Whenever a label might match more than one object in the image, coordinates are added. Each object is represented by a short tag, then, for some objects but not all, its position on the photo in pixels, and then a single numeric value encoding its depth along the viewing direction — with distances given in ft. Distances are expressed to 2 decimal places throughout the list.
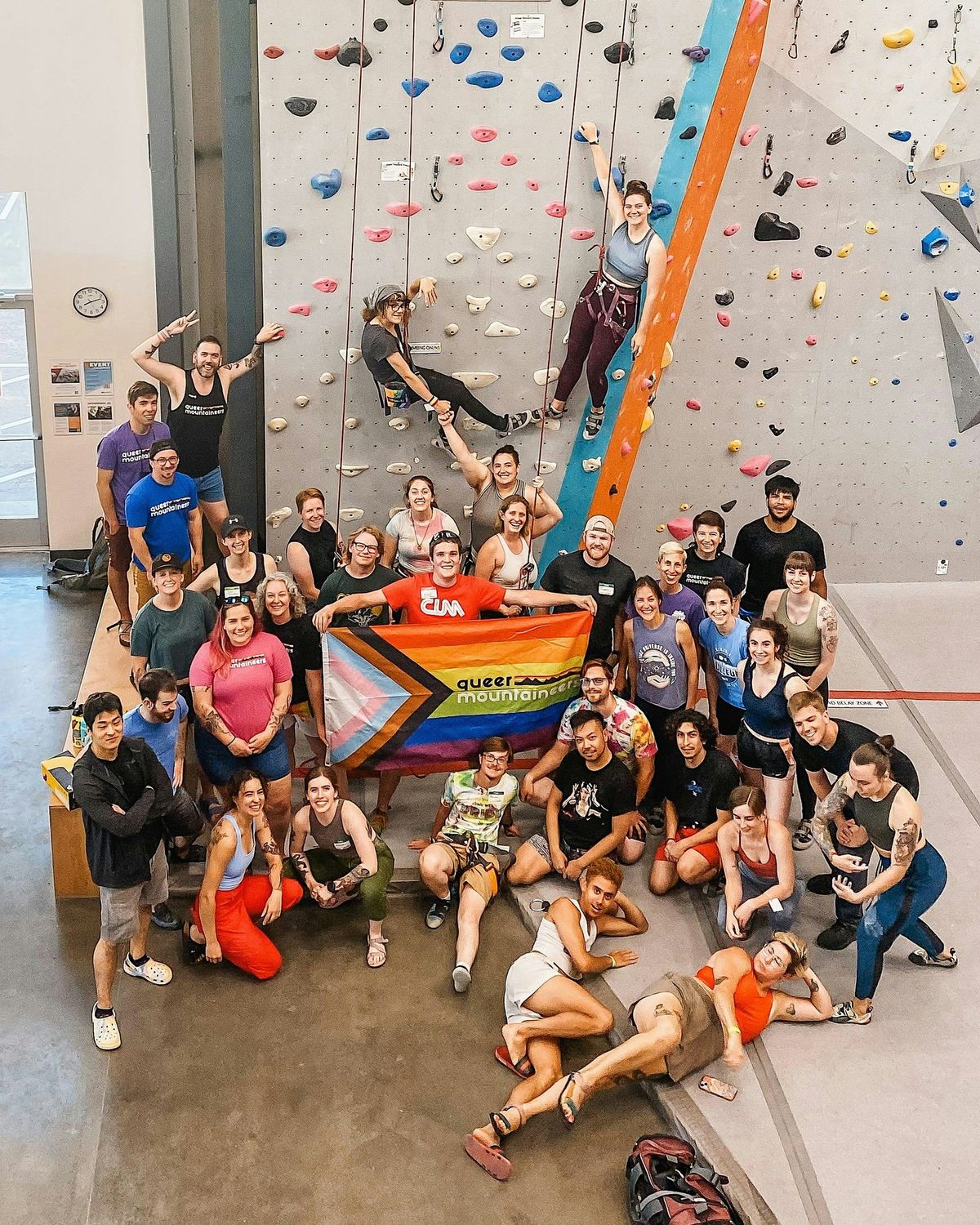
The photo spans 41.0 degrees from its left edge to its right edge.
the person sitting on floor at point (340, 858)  20.04
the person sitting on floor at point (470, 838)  20.97
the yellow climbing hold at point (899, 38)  26.66
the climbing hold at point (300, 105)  25.30
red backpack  15.58
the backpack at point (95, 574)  31.83
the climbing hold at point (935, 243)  27.94
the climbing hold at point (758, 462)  29.37
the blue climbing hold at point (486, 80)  25.52
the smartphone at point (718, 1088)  17.58
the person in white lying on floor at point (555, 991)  17.60
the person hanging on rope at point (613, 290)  25.95
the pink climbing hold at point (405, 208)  26.22
